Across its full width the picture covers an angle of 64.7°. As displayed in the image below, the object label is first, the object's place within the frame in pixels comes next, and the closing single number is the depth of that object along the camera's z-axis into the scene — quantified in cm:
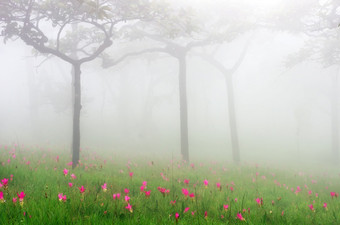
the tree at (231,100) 1725
